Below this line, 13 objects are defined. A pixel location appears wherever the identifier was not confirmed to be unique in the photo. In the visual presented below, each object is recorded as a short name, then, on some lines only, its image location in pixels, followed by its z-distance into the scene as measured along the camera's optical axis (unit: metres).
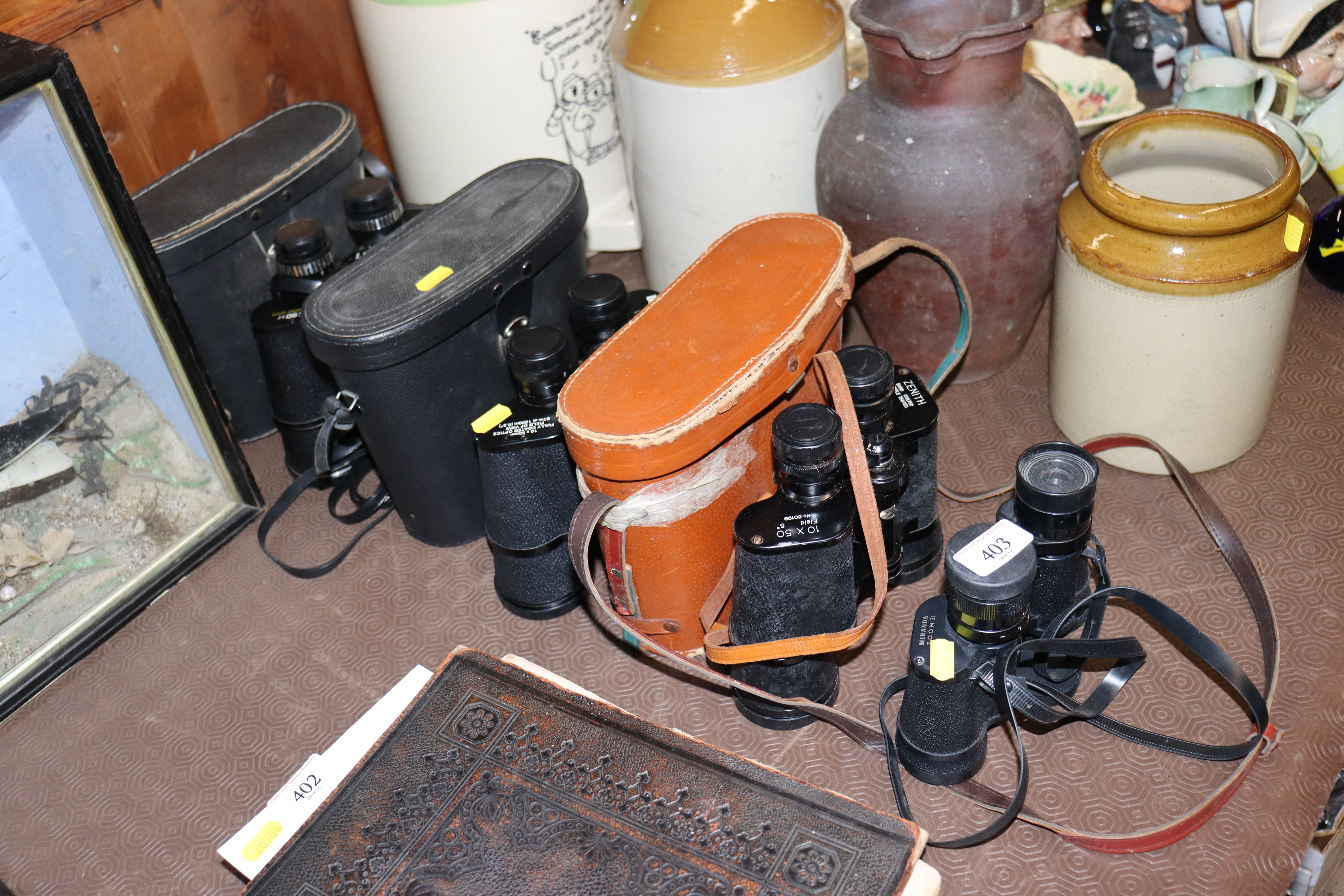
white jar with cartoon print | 1.20
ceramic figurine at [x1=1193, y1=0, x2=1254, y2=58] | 1.38
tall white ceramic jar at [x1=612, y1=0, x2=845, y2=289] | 1.07
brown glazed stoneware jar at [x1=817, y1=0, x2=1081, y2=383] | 0.97
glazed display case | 0.91
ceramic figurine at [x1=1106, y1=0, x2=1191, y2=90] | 1.45
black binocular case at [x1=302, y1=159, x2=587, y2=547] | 0.90
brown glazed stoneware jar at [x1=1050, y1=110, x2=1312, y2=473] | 0.89
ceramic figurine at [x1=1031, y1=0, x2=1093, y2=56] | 1.49
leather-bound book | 0.73
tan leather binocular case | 0.78
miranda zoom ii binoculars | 0.74
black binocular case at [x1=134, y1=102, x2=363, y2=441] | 1.04
